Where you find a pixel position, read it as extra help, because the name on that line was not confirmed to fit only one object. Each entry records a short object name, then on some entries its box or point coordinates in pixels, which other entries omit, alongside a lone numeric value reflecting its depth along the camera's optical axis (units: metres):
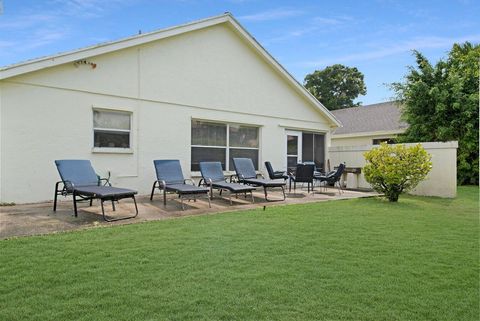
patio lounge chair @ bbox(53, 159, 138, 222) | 7.10
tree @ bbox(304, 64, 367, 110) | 49.28
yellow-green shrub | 10.73
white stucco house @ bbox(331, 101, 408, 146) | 22.61
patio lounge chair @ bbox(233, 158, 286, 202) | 11.23
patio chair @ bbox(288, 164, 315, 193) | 12.09
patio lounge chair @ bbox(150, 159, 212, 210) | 8.91
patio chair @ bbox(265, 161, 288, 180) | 13.03
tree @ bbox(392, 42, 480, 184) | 17.67
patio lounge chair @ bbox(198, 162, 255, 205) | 9.53
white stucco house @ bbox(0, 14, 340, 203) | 9.19
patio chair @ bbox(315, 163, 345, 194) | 12.70
